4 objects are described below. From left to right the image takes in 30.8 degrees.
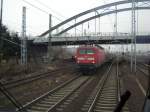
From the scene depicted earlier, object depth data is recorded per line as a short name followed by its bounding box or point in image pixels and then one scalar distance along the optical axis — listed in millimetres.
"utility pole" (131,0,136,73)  31312
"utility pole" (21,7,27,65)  37156
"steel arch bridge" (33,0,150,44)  78631
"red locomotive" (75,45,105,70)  29131
